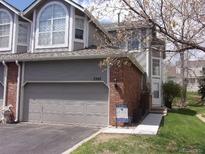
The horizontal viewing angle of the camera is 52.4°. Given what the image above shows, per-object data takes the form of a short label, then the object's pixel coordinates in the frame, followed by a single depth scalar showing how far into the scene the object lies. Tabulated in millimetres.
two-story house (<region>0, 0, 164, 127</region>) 10214
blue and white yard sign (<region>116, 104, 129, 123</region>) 9545
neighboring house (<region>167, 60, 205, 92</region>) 36859
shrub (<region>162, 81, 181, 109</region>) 18906
